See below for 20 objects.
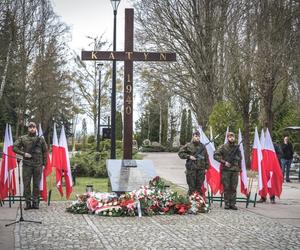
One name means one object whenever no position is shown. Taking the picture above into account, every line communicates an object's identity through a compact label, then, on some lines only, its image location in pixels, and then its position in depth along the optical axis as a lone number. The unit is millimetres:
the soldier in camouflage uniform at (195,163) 13461
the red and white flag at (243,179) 14132
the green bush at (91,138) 62456
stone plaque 13266
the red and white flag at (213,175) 14273
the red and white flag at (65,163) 13893
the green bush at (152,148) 60962
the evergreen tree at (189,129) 68706
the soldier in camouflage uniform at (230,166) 13324
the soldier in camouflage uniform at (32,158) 12742
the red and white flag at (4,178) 13430
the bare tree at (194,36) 32594
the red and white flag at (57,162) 13906
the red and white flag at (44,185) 13492
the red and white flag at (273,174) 14539
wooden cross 15867
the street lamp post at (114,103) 18000
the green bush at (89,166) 23909
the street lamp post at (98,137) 33734
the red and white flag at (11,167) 13664
